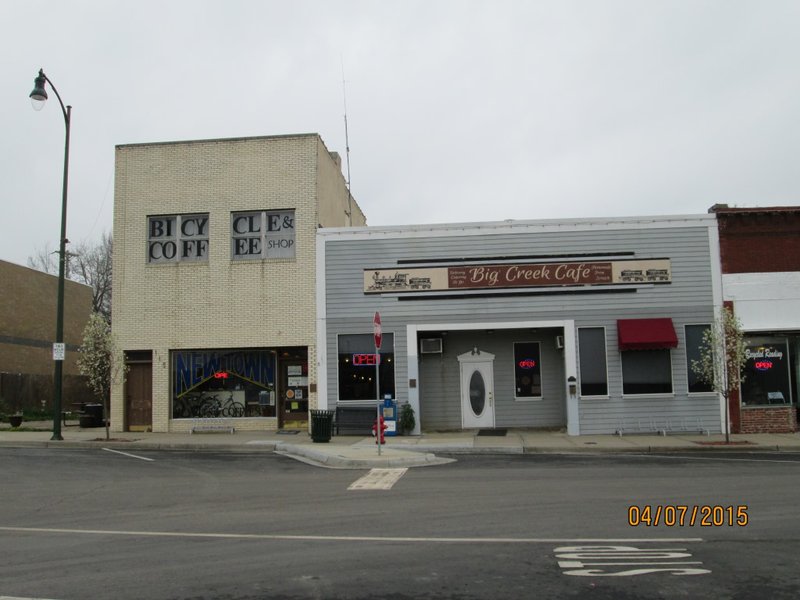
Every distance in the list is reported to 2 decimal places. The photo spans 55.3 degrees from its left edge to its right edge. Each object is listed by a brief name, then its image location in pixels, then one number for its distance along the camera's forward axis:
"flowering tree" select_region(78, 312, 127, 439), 20.97
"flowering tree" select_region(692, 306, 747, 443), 19.44
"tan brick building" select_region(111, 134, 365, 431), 23.02
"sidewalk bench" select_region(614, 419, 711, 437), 21.19
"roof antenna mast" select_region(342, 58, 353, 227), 29.31
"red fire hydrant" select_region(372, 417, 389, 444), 16.59
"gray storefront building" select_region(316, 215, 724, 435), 21.41
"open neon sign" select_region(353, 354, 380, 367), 22.09
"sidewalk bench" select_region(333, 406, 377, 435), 21.86
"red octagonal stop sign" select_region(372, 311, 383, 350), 16.83
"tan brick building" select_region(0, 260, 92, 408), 32.56
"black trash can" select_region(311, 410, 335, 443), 19.88
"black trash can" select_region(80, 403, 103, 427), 25.16
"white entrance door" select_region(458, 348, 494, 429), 22.78
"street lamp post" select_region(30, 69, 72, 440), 20.77
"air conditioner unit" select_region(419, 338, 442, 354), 22.62
